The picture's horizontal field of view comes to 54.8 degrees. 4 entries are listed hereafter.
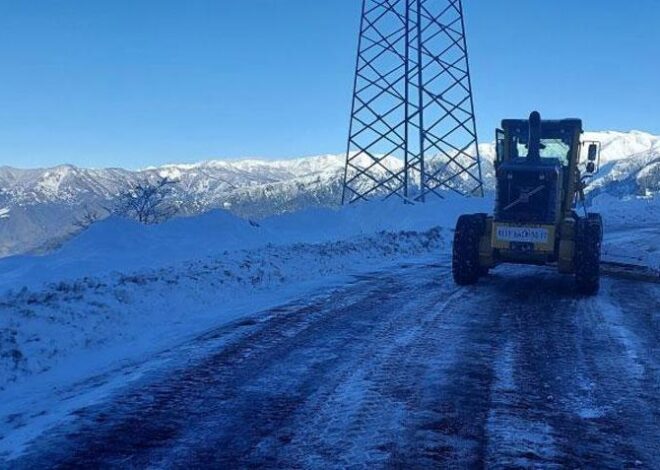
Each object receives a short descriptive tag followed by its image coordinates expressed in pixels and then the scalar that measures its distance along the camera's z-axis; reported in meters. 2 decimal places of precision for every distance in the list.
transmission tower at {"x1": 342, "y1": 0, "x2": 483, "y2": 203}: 23.16
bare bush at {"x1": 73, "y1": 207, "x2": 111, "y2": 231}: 38.50
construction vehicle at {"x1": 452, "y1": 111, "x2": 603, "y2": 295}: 9.60
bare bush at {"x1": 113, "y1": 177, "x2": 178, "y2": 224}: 36.53
